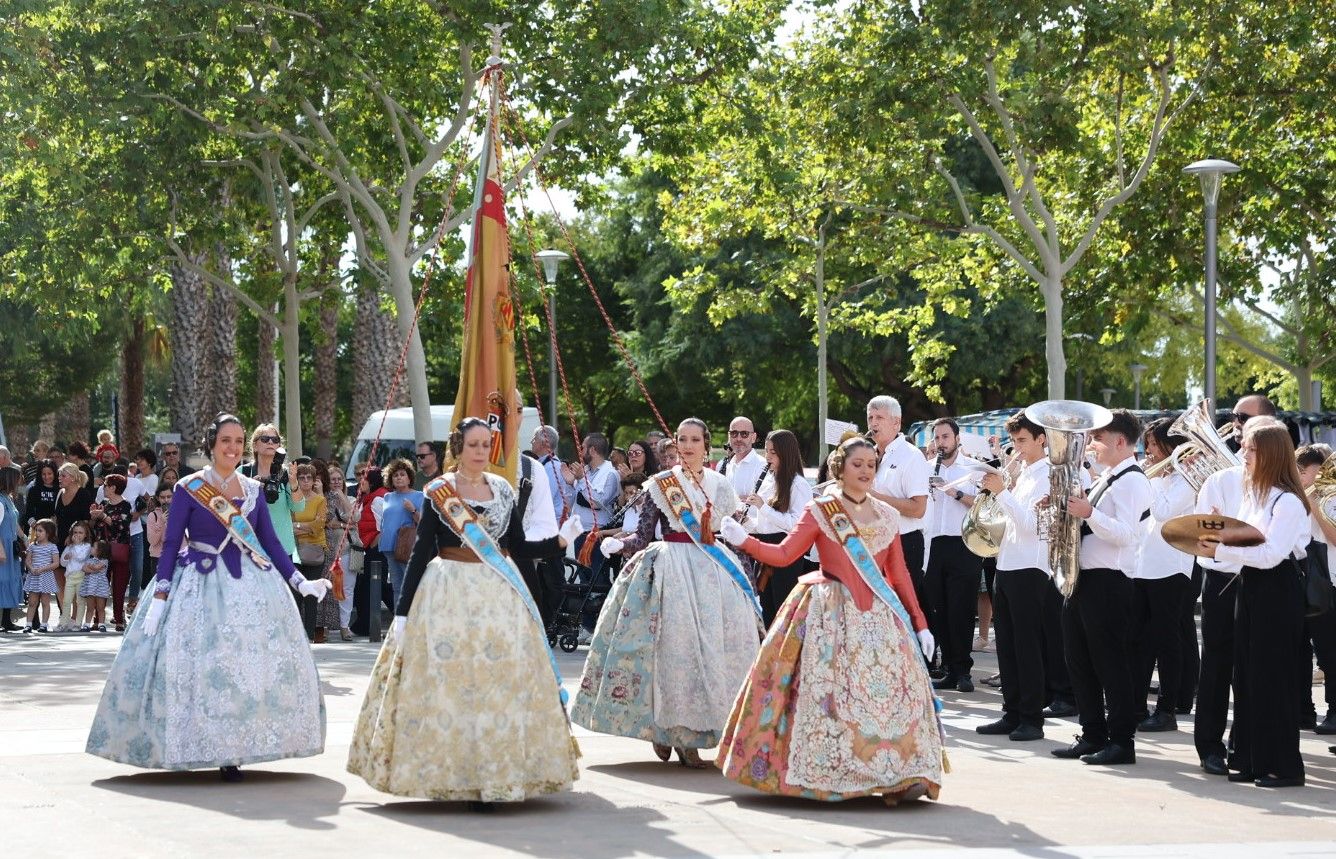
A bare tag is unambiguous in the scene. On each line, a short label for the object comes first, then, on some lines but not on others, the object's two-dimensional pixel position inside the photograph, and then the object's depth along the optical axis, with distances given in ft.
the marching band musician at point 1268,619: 29.45
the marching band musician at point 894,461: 38.34
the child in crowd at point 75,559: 62.54
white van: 89.10
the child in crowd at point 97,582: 62.59
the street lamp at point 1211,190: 68.69
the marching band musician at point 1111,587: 31.89
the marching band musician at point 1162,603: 36.06
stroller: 53.11
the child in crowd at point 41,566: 62.80
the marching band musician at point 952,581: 43.50
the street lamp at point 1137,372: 158.71
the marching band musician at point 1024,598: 34.60
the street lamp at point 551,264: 96.84
